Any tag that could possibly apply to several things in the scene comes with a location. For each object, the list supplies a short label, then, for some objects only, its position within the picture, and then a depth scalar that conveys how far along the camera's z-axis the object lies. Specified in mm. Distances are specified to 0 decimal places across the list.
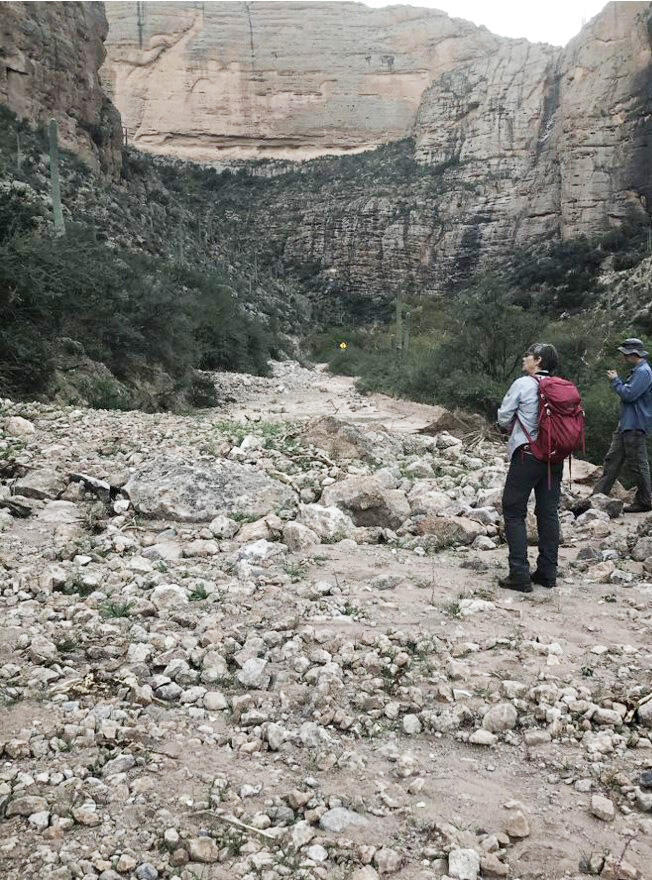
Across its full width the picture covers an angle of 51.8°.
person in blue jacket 5672
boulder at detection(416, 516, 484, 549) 4941
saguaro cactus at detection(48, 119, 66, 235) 16344
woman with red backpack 3920
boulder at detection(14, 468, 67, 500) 5340
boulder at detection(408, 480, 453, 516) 5562
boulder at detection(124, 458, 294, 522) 5195
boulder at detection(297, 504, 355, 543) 4977
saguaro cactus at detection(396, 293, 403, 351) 30169
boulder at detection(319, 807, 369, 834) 1999
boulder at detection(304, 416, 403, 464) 7086
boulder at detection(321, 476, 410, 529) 5312
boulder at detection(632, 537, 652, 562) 4449
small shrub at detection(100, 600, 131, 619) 3359
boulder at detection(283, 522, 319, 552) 4644
